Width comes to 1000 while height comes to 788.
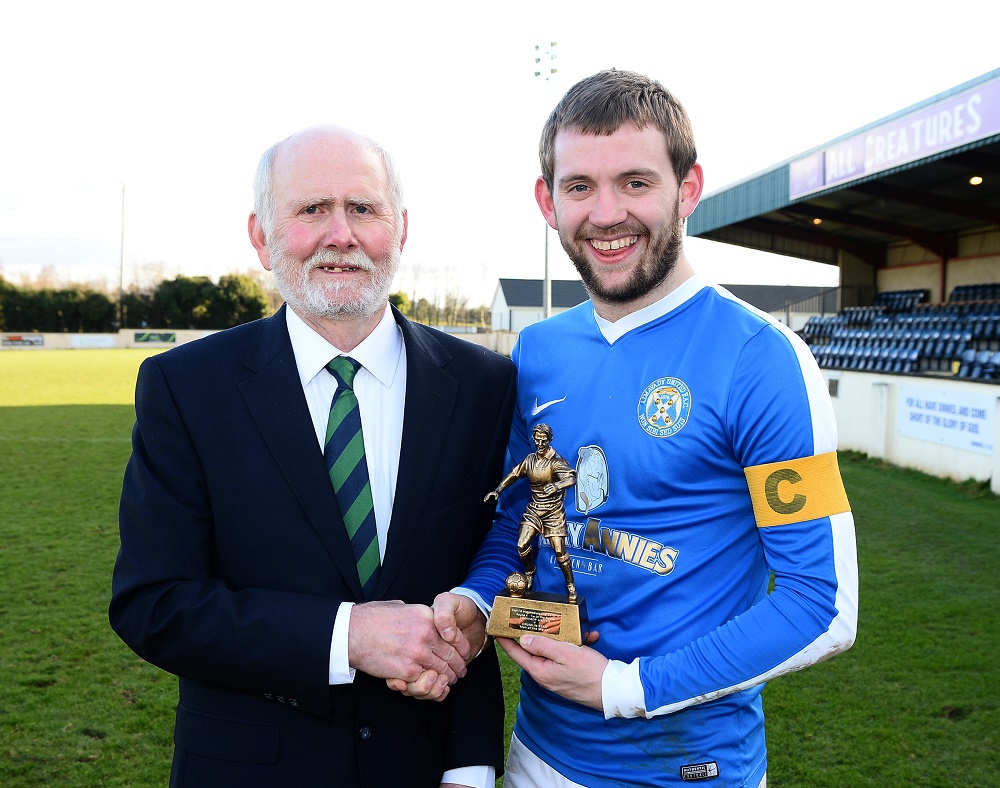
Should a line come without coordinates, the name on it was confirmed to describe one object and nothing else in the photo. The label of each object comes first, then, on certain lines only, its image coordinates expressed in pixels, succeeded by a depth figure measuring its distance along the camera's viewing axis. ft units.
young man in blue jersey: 6.06
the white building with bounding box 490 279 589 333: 193.47
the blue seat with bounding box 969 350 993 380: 41.14
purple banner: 40.29
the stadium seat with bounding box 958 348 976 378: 43.31
